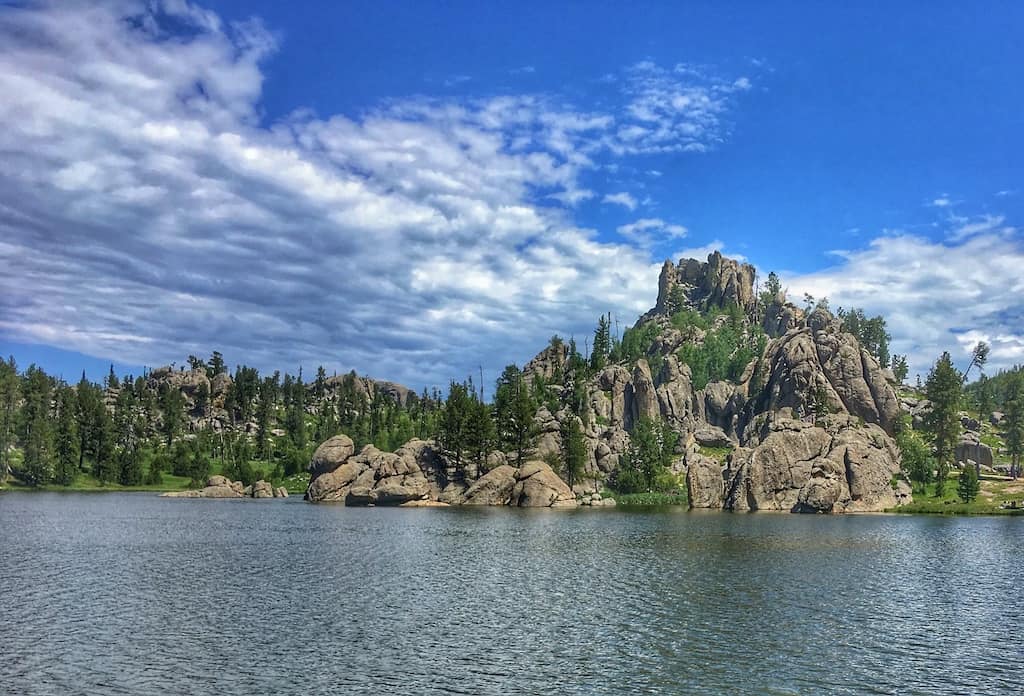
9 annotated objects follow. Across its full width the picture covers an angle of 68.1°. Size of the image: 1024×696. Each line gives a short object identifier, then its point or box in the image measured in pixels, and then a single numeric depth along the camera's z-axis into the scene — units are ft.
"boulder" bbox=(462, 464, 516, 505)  595.88
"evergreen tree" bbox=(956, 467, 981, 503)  537.65
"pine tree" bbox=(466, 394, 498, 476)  640.58
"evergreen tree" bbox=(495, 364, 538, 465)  645.51
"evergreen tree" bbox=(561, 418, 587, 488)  647.15
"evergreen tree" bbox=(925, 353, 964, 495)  636.98
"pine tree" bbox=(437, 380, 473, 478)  642.22
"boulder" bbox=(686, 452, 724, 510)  594.65
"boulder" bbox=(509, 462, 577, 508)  575.38
